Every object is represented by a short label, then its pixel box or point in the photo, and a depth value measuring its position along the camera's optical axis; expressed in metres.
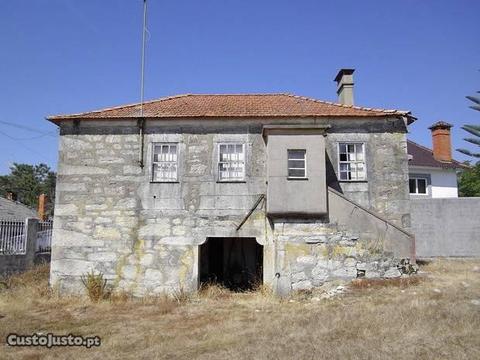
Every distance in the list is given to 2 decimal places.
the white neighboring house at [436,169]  26.86
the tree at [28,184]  50.17
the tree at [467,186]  32.78
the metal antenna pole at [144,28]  14.18
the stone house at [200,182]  12.98
